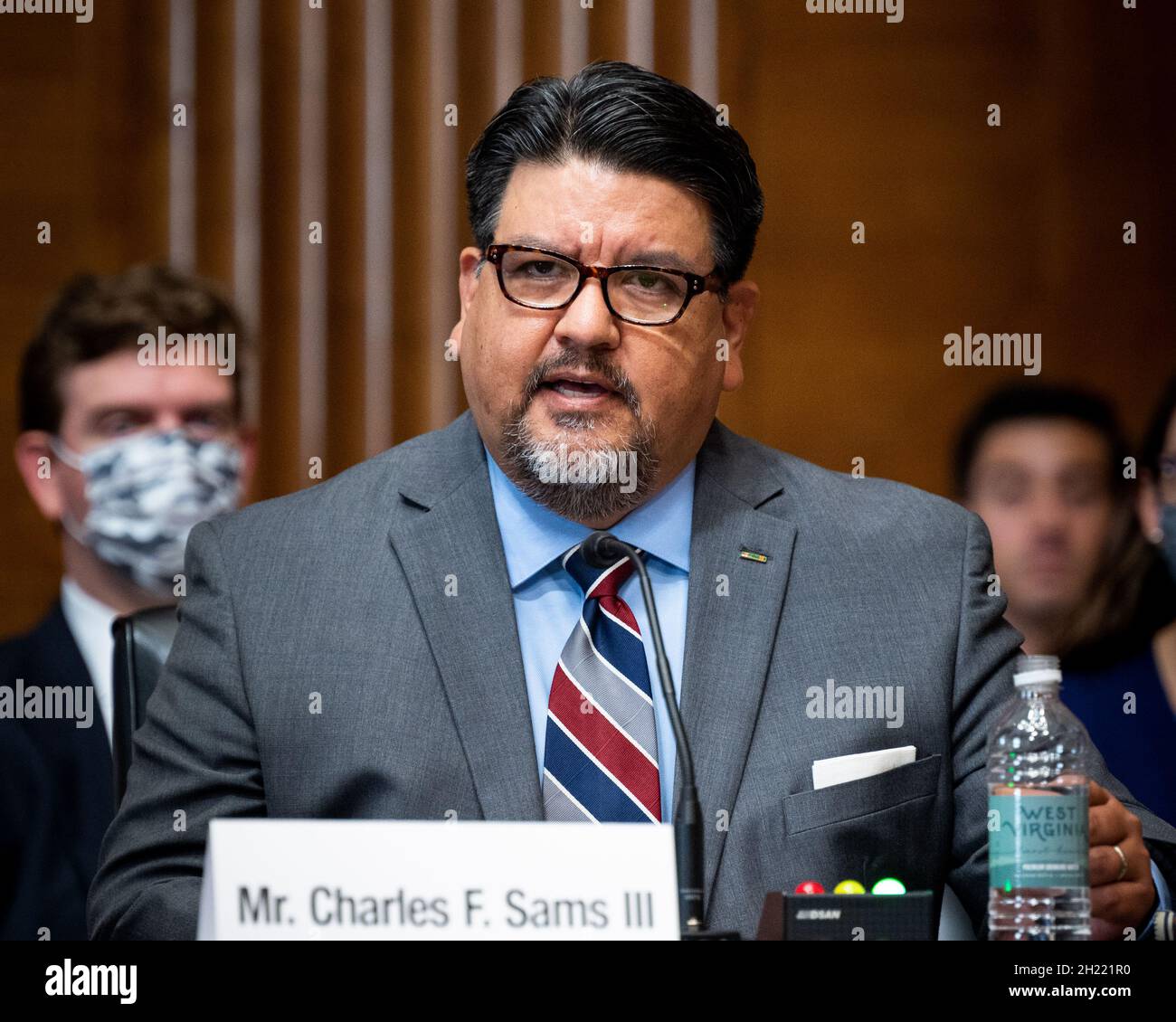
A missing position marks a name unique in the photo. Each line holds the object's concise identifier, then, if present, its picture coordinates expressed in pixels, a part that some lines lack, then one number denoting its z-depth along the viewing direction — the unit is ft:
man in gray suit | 8.21
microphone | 7.36
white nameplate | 6.98
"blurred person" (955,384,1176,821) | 11.19
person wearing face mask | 10.92
